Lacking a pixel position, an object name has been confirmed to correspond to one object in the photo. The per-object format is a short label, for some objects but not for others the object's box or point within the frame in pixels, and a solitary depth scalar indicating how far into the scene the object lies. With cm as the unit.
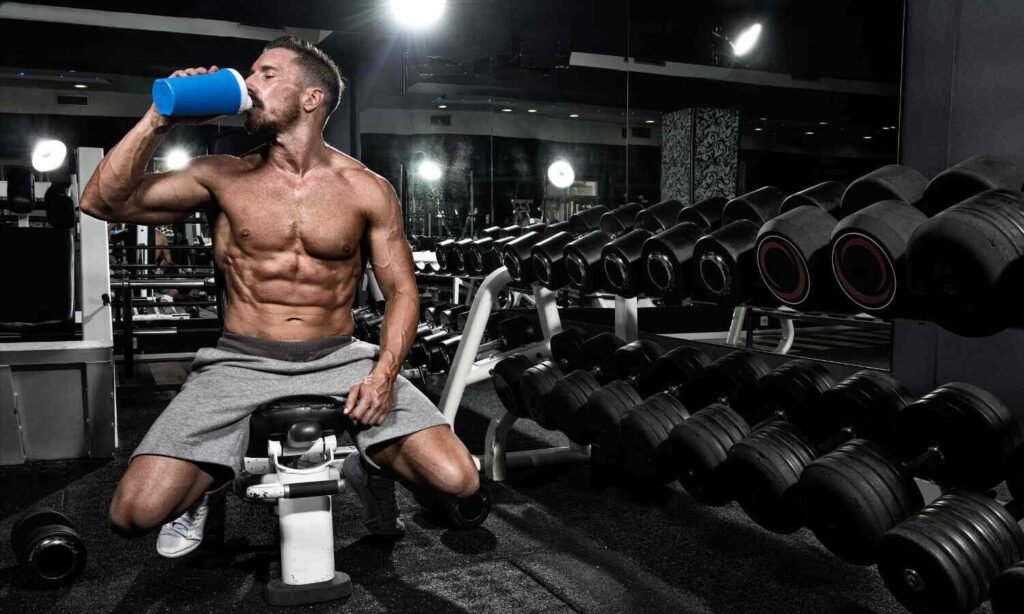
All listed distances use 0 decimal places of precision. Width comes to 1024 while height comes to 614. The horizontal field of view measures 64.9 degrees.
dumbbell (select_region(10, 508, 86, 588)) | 194
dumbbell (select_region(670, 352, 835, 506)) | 191
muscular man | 173
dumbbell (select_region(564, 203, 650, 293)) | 237
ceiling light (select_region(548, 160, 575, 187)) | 570
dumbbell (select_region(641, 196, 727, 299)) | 200
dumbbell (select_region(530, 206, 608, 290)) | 256
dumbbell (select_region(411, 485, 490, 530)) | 234
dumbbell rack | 279
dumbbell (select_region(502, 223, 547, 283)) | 272
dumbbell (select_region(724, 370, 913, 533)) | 169
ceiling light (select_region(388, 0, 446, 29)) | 539
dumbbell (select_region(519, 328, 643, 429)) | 262
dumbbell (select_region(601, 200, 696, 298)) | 217
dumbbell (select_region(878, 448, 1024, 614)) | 132
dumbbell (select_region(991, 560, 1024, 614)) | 122
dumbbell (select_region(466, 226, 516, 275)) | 318
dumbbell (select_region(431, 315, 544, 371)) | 317
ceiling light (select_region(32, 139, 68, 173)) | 512
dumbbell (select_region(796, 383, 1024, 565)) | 145
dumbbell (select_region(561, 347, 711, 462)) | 216
